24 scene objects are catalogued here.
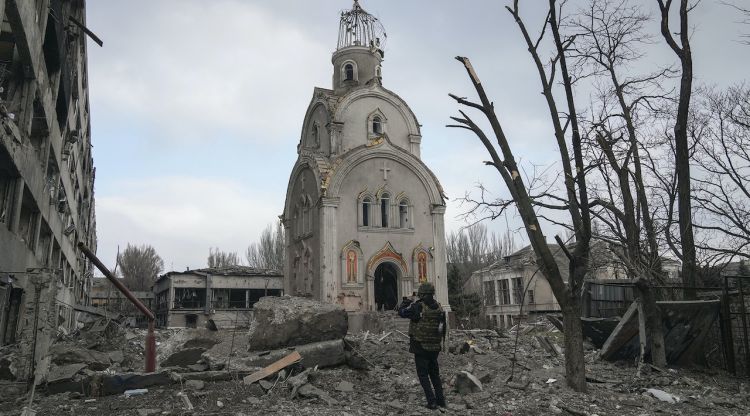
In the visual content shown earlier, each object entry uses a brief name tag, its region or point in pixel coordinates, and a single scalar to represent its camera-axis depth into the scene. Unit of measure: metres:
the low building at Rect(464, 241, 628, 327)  40.94
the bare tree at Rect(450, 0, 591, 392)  8.94
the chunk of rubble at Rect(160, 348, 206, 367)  9.90
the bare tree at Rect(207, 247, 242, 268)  74.15
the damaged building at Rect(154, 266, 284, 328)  40.44
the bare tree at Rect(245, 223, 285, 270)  59.84
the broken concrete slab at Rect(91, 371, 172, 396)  7.68
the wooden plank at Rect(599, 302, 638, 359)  11.11
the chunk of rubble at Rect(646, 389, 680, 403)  8.60
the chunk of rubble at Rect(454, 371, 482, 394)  8.56
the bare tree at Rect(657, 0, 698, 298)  12.41
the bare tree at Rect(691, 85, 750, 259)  13.30
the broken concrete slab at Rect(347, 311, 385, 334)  21.34
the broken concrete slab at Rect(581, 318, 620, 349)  12.40
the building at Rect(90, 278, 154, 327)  46.09
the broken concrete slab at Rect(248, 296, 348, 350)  9.88
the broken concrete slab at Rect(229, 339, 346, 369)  9.09
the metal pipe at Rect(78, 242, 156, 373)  9.58
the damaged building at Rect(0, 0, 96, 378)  7.65
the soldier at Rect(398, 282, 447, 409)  7.66
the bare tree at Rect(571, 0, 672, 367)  10.56
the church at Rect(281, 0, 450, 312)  23.39
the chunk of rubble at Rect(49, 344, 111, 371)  9.50
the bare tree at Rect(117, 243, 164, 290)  72.31
